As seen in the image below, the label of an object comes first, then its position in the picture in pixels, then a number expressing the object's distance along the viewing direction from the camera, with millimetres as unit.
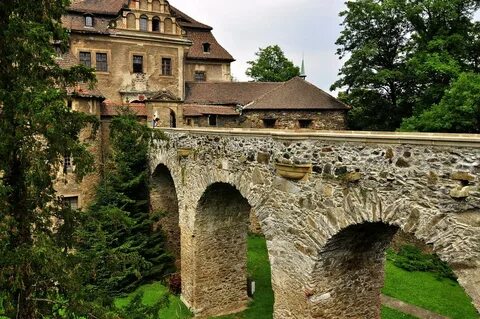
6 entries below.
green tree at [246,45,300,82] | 42969
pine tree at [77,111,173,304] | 16406
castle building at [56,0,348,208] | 25984
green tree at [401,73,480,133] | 17453
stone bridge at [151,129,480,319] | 5918
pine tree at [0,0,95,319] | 6070
